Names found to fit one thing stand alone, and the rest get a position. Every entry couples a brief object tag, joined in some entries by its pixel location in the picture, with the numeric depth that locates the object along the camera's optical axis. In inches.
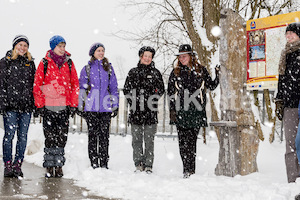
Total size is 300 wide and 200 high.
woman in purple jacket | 199.3
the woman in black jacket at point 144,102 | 199.9
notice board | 170.6
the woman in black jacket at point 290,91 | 147.1
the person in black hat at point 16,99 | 184.5
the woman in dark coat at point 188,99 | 183.0
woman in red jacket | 188.5
